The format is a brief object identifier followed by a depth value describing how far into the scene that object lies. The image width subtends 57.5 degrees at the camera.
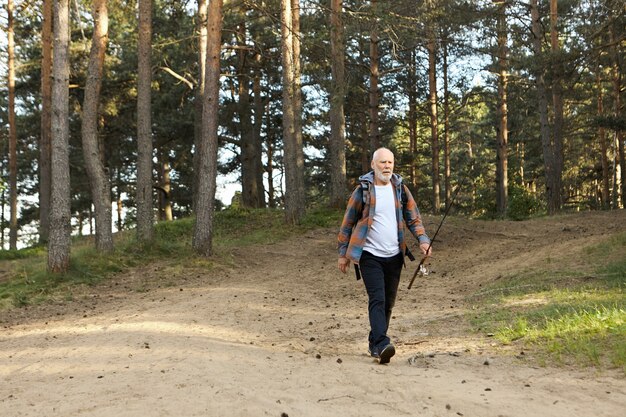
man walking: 5.59
